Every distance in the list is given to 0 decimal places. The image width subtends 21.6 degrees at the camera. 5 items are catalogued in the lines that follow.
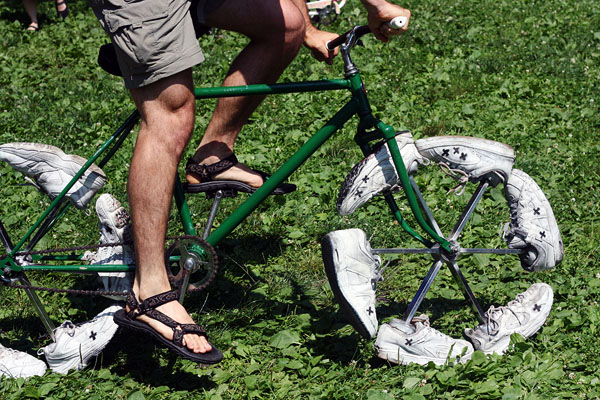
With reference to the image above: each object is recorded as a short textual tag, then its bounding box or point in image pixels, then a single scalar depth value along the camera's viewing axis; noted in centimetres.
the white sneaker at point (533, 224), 699
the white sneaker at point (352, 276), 659
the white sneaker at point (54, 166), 705
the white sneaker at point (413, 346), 684
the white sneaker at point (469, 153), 689
